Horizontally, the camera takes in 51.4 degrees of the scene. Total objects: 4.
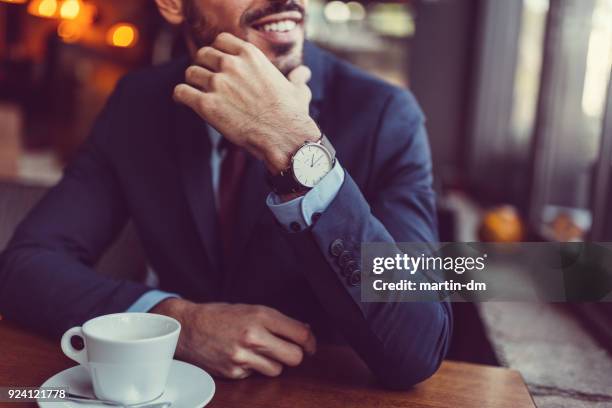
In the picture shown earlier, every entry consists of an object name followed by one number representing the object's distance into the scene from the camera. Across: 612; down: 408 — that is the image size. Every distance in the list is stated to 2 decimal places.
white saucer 0.67
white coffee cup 0.65
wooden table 0.76
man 0.85
